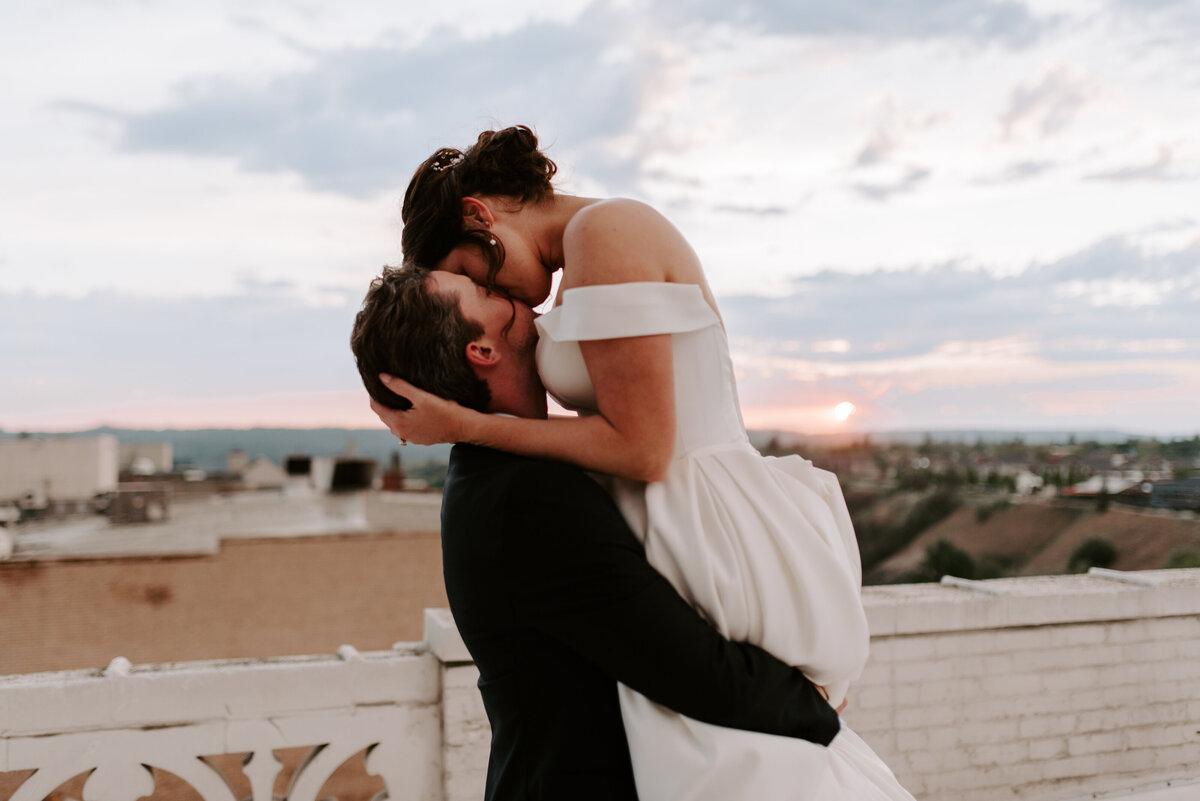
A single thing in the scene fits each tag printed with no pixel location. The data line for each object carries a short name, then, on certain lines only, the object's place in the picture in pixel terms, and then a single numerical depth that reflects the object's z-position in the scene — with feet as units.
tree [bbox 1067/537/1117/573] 105.90
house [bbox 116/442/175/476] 115.75
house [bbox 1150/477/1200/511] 103.91
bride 3.92
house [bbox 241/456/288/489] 110.30
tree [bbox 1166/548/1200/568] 83.83
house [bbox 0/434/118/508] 81.66
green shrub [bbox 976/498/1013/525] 133.90
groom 3.71
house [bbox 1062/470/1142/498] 120.57
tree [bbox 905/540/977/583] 113.60
